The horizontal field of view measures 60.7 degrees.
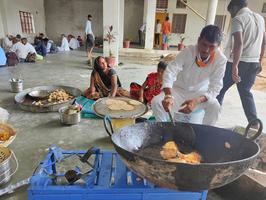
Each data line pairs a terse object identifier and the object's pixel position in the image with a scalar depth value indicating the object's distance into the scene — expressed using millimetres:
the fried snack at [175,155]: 1305
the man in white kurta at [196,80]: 2314
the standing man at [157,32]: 12545
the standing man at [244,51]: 2682
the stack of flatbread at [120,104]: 2879
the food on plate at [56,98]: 3741
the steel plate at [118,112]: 2637
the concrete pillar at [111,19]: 6836
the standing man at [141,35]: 12530
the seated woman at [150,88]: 3613
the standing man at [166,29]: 11656
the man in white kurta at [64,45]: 11077
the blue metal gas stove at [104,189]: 1422
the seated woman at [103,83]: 3768
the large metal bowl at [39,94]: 3880
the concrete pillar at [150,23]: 9047
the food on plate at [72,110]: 3170
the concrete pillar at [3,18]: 9097
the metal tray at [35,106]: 3566
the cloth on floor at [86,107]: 3486
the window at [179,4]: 12359
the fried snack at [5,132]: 2452
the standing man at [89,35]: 9570
